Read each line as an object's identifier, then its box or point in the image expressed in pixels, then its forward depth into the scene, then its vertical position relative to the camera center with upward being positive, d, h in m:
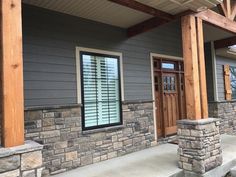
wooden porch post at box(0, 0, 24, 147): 2.06 +0.25
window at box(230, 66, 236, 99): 8.62 +0.65
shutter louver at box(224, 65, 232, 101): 8.06 +0.47
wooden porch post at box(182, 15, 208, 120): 3.96 +0.53
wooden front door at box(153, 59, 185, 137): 6.19 +0.11
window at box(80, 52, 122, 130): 4.55 +0.23
